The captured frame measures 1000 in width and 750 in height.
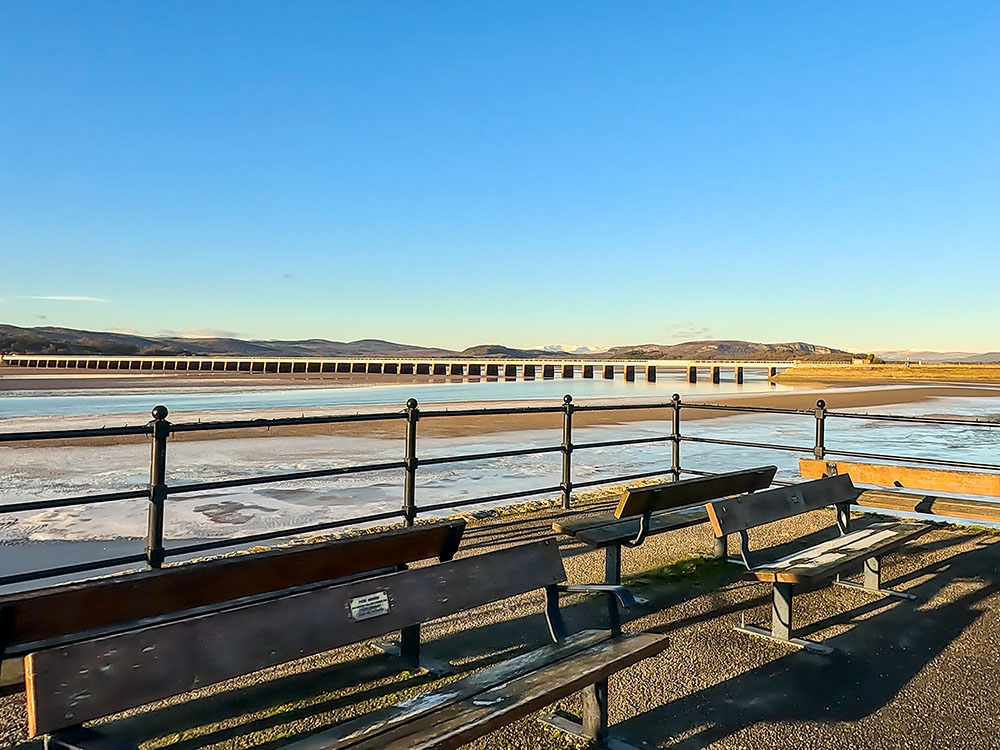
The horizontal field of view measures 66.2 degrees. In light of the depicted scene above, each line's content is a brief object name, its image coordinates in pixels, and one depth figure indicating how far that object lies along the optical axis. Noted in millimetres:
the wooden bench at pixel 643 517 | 4820
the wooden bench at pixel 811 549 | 4238
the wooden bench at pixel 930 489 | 6109
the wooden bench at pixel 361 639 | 2020
